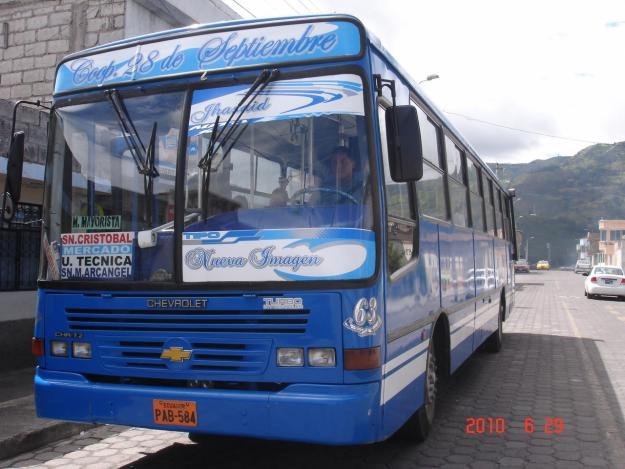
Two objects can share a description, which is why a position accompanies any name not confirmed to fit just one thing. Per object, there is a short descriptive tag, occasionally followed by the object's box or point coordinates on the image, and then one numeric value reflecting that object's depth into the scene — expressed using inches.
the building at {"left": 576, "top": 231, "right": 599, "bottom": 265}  4574.3
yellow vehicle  3627.2
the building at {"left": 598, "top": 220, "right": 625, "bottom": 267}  3053.6
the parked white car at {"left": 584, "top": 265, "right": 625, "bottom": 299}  957.2
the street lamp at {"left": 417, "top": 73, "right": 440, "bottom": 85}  784.1
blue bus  141.8
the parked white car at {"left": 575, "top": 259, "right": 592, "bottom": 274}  2690.5
